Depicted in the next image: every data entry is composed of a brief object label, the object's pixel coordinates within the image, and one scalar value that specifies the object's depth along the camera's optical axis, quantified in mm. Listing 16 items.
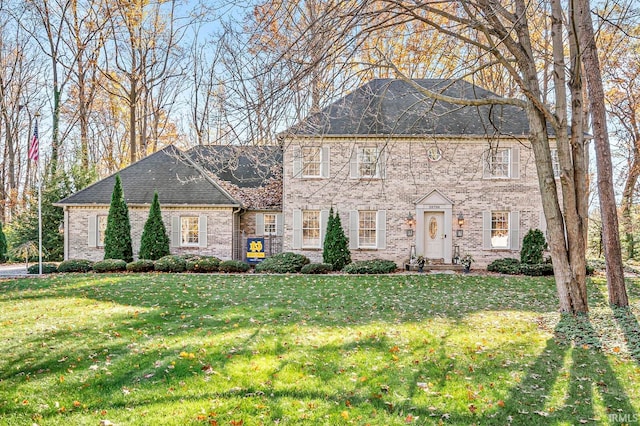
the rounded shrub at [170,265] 16047
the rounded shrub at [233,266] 16031
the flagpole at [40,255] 15273
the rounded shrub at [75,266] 16016
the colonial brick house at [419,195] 17406
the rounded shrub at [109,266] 15867
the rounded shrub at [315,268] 15648
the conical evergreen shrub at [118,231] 17500
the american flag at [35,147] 15148
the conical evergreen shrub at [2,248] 22828
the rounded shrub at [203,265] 16031
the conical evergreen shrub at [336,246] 16609
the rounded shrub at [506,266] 15797
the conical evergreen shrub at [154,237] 17469
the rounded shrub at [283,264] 15938
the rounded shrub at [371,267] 15539
